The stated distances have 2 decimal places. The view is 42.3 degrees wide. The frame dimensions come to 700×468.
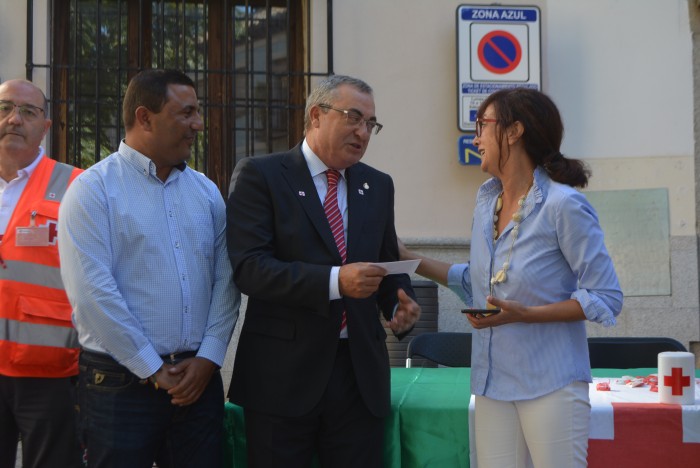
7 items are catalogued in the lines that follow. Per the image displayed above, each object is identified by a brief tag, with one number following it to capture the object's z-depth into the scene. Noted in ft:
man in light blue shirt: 9.43
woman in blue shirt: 9.23
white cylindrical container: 11.07
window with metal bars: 23.29
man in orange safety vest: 10.73
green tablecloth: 11.18
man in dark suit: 9.70
